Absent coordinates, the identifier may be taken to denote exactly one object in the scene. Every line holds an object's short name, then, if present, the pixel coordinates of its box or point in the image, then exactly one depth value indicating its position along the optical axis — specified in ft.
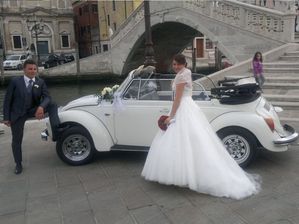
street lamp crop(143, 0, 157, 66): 43.50
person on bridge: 35.15
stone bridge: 53.83
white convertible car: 16.51
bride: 13.74
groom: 16.89
